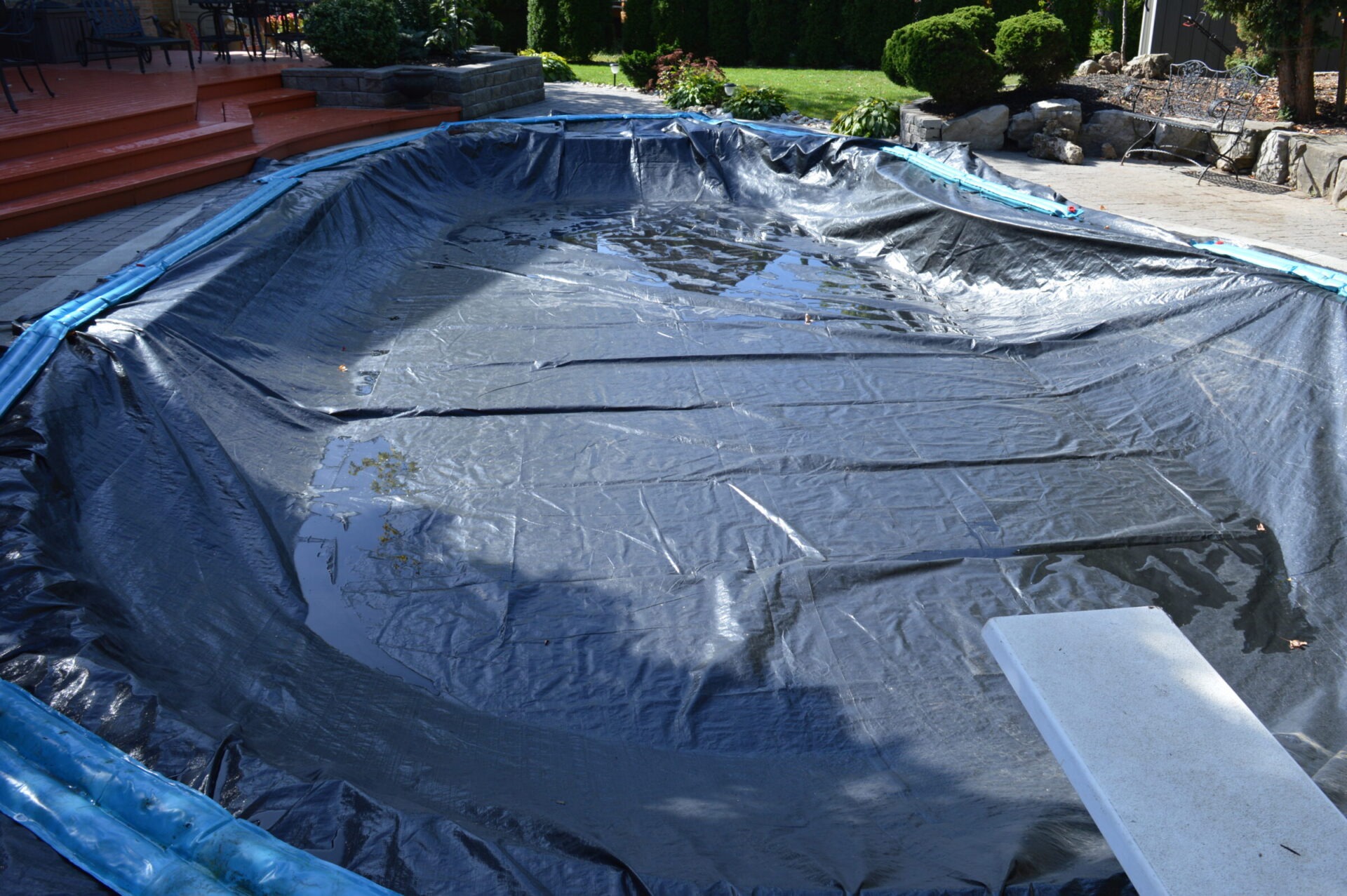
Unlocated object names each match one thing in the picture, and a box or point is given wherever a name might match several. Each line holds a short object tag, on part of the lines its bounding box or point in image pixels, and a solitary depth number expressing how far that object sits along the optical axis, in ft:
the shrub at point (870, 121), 28.48
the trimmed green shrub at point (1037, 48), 28.91
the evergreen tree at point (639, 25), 47.93
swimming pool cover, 5.93
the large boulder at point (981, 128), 28.43
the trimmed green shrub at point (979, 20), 28.96
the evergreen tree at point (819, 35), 44.32
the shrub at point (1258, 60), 27.27
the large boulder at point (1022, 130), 28.86
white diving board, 4.37
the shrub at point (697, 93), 32.48
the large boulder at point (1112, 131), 28.19
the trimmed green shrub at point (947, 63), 28.07
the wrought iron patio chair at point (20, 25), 24.51
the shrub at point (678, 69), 34.60
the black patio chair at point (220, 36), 29.89
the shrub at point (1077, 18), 38.04
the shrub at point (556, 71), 41.34
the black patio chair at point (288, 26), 31.07
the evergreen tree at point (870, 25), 42.45
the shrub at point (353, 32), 28.19
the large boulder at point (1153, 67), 33.53
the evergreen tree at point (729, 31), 45.83
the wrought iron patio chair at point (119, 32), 26.89
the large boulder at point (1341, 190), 22.12
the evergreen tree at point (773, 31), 45.01
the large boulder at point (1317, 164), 22.65
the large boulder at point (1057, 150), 27.43
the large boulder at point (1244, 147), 25.48
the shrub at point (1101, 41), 43.32
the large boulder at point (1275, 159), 24.38
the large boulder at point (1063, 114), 28.25
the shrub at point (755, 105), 30.63
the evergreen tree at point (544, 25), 48.26
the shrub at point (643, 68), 40.19
